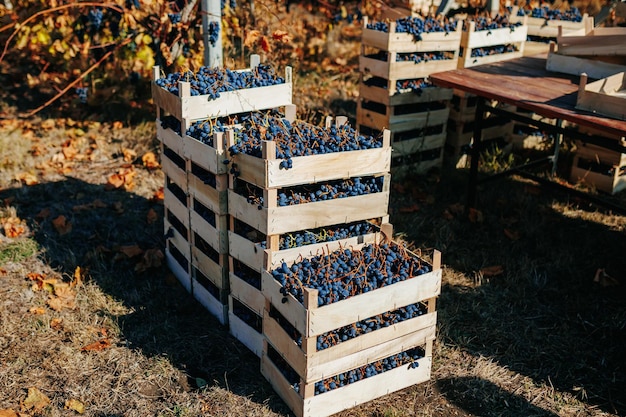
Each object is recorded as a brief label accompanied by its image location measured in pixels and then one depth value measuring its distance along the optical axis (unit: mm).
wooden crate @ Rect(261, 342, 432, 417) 4344
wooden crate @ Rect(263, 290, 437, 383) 4199
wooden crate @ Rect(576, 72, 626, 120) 5375
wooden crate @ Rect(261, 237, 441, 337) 4109
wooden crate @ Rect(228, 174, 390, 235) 4551
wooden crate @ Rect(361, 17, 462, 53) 7199
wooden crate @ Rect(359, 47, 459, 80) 7293
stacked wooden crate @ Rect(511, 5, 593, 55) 8461
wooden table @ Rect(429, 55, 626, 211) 5559
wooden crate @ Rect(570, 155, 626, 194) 7473
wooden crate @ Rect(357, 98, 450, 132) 7527
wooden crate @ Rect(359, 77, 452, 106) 7406
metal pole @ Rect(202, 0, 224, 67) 6465
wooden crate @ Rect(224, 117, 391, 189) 4430
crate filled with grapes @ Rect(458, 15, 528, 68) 7703
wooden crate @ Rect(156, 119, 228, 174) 4816
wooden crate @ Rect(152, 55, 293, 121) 5145
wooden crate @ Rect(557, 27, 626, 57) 6230
